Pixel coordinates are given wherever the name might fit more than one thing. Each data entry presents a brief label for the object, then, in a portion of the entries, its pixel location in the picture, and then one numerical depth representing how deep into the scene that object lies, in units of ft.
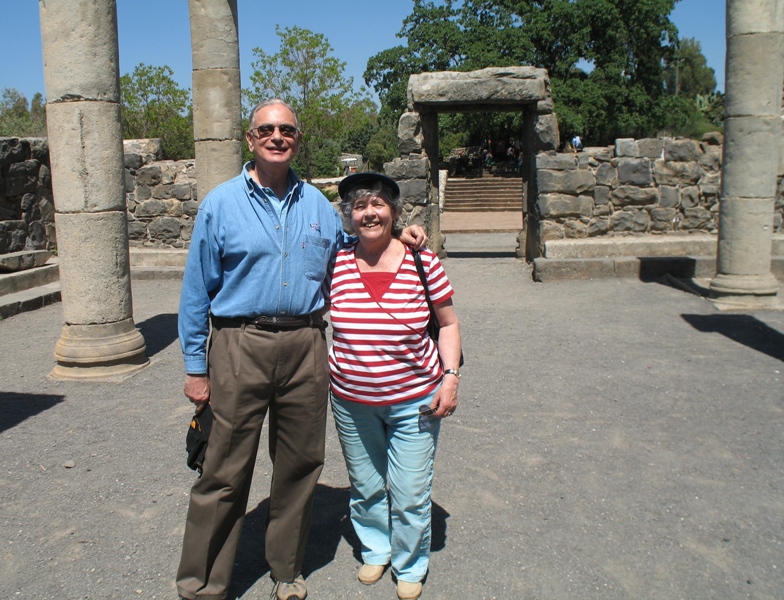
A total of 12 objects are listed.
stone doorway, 42.68
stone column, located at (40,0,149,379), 21.49
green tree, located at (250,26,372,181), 115.24
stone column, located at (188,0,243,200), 30.60
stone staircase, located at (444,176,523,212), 90.84
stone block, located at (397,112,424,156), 44.43
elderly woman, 10.14
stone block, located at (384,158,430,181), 44.37
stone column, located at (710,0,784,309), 29.91
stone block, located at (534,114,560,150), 42.24
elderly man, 9.91
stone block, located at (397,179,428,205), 44.65
